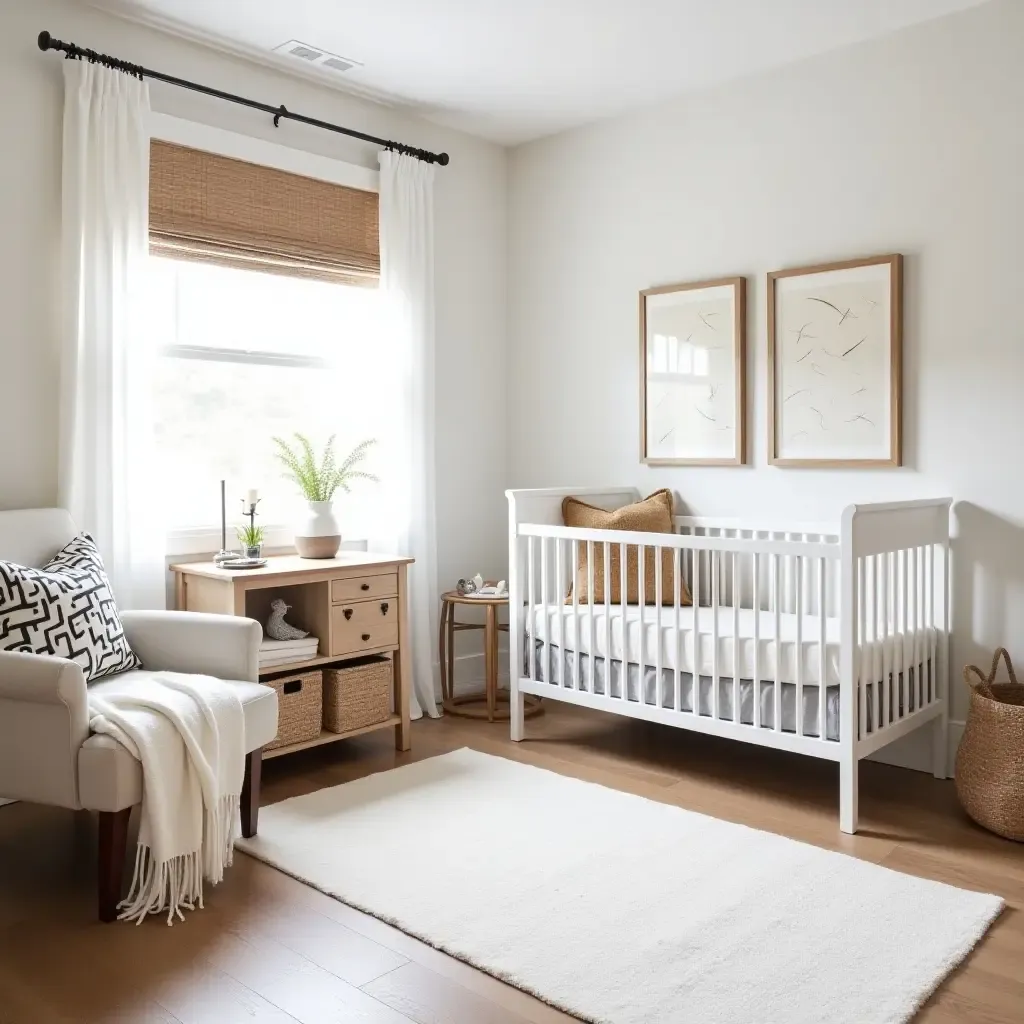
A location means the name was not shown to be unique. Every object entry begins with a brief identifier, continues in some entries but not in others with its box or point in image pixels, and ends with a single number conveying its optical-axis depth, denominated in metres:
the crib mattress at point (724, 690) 2.87
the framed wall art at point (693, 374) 3.72
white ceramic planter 3.48
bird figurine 3.29
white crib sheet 2.86
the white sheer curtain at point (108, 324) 3.01
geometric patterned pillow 2.45
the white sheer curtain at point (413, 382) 3.94
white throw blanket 2.22
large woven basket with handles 2.65
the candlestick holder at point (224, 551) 3.29
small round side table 3.93
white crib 2.80
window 3.48
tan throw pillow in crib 3.65
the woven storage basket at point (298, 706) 3.19
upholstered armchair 2.18
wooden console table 3.14
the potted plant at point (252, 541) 3.36
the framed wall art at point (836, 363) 3.31
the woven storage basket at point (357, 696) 3.36
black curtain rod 2.97
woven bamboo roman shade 3.31
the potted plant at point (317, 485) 3.49
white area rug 1.91
